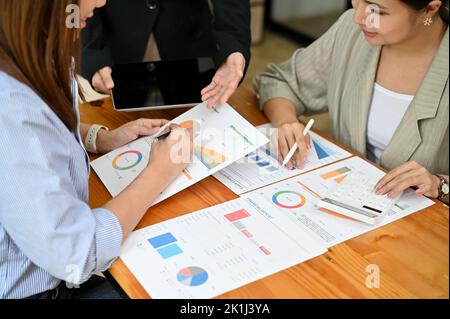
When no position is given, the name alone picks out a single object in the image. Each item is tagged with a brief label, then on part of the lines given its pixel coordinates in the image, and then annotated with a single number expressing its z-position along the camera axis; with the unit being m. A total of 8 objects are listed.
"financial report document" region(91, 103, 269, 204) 1.12
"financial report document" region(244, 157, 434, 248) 0.99
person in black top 1.46
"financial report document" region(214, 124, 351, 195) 1.14
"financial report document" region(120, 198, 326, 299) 0.85
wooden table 0.85
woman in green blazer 1.16
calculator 1.01
